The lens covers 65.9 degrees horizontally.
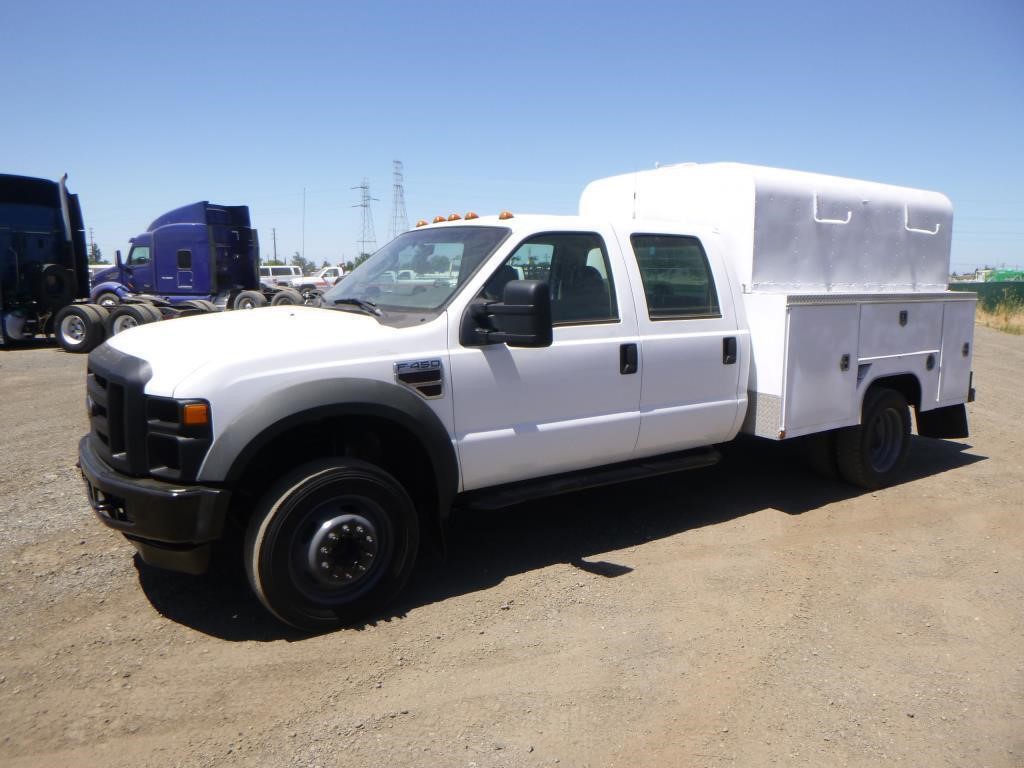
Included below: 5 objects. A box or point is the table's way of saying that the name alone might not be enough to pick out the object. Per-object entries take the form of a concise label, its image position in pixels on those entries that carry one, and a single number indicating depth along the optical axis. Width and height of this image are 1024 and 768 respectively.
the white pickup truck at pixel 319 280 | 32.00
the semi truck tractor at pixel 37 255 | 15.79
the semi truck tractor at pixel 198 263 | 18.14
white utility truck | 3.61
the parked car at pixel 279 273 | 35.98
